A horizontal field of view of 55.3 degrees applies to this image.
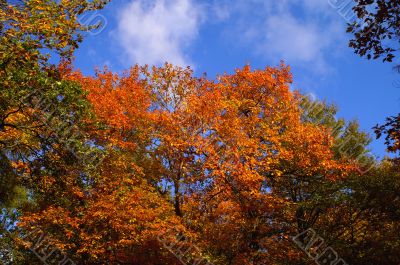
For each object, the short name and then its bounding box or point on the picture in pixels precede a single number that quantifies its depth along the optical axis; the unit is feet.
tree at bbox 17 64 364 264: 67.46
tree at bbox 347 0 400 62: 28.66
